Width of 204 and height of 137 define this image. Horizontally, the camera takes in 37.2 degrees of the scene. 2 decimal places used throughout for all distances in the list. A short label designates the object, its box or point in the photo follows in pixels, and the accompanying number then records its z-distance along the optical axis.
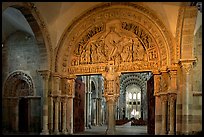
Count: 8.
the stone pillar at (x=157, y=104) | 9.47
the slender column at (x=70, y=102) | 10.43
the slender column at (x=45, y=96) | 9.64
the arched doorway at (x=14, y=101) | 11.57
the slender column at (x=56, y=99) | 9.98
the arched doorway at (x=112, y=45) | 9.77
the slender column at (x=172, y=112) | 8.86
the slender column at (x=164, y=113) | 9.20
